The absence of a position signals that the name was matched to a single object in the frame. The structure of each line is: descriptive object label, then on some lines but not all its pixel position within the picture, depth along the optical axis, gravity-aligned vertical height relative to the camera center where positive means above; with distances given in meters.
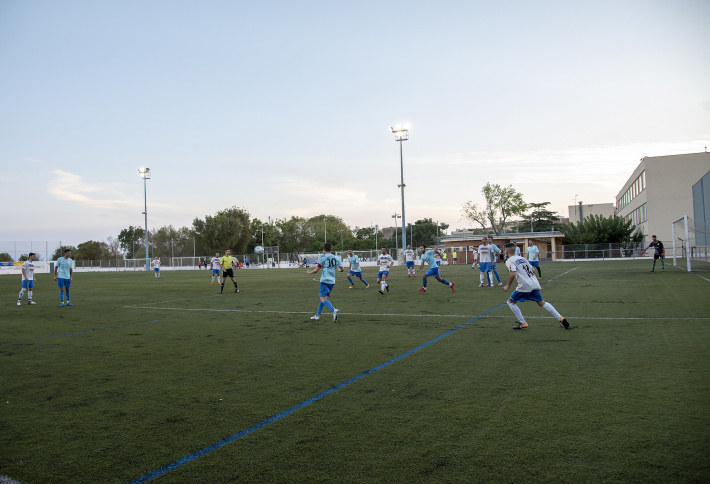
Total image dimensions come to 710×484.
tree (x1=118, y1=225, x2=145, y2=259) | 121.43 +5.55
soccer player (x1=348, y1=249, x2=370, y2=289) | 22.61 -0.69
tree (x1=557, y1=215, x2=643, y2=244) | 61.59 +2.13
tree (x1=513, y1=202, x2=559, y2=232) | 95.94 +6.63
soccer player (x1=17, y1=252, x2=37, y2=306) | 17.33 -0.64
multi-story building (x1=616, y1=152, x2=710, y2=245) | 56.25 +7.50
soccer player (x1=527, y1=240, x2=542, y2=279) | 24.67 -0.13
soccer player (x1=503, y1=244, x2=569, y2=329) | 8.88 -0.68
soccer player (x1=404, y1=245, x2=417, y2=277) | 27.23 -0.40
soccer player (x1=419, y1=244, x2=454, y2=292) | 17.82 -0.48
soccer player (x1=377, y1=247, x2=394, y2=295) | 18.25 -0.54
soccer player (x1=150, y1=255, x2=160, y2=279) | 37.37 -0.80
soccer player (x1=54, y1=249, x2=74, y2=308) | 15.96 -0.40
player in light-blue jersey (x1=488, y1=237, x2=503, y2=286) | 18.84 -0.11
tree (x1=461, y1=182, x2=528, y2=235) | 82.06 +8.10
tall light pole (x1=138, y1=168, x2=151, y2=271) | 63.28 +10.18
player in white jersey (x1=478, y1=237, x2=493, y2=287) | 18.94 -0.30
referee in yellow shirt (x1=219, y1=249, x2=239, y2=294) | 20.64 -0.50
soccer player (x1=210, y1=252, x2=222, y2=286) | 25.90 -0.50
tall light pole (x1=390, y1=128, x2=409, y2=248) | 44.72 +11.17
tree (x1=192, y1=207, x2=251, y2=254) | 89.00 +4.89
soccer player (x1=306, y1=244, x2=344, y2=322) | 10.77 -0.45
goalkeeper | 24.17 -0.11
